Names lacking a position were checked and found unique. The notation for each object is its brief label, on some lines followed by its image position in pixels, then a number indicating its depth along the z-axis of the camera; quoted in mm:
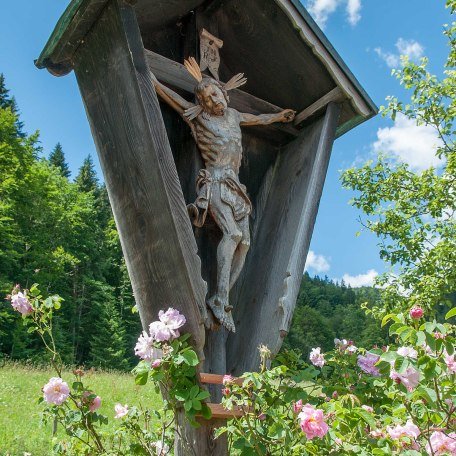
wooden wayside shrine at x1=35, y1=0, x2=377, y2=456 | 2523
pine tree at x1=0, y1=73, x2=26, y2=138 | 29170
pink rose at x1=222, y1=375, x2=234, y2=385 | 2150
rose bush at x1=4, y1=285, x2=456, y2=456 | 1809
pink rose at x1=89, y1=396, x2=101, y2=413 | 2522
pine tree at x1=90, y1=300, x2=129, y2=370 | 26312
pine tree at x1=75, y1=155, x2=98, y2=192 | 36866
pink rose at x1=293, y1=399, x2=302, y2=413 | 2212
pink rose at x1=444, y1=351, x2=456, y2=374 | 1956
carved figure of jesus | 2969
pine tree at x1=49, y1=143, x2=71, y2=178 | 38531
